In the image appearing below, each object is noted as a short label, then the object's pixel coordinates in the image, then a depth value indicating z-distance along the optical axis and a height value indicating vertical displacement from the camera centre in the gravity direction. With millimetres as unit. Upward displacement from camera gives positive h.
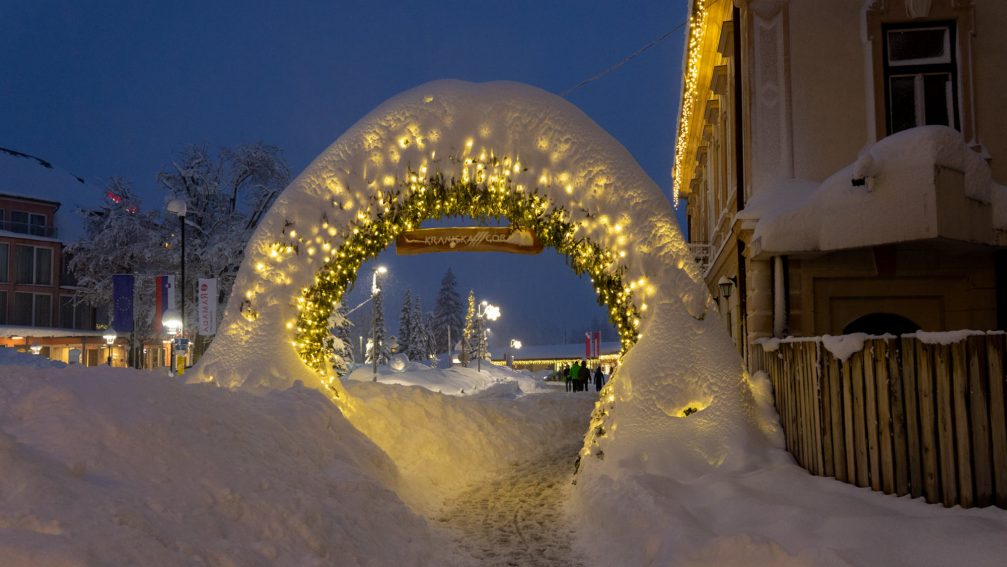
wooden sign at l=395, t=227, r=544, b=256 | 13141 +1342
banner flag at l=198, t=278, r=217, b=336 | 23438 +547
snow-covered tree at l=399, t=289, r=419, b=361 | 72562 -1126
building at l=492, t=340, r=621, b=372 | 72981 -6016
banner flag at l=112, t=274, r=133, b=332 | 24641 +656
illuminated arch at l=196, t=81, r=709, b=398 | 10695 +1713
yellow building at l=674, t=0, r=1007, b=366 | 11742 +2823
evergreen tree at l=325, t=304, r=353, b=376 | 28797 -1348
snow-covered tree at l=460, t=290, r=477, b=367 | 58281 -1506
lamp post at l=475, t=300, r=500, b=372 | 50812 +280
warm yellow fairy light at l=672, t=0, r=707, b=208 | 16188 +5944
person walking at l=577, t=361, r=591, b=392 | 30641 -2469
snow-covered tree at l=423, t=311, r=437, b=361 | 74369 -2421
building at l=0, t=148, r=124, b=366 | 45688 +3012
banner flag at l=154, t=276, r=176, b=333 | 25141 +945
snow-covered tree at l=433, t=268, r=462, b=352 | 79000 +588
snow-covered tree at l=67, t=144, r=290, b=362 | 31484 +4038
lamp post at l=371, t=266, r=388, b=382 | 33159 +1372
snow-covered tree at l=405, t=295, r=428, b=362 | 72062 -2072
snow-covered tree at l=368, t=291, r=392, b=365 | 66000 -2105
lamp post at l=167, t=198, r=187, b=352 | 20620 +3147
